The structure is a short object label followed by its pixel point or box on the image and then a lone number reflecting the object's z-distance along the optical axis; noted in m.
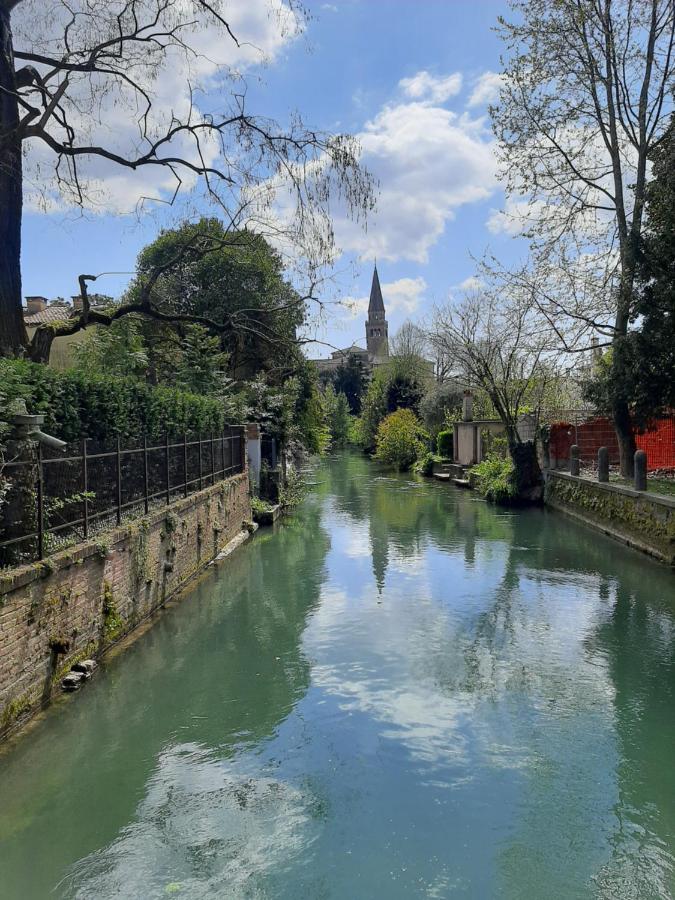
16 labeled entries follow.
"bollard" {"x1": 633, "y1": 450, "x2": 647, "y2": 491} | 13.56
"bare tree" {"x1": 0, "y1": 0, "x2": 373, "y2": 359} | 9.38
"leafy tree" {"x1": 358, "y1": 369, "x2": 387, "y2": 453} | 46.23
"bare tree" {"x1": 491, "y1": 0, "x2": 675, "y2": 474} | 15.37
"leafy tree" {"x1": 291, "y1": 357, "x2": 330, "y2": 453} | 23.69
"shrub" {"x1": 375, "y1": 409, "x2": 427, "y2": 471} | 35.94
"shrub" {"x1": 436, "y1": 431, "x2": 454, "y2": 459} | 32.03
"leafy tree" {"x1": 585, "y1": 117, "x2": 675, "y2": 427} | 13.08
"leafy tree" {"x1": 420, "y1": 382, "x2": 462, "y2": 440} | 35.16
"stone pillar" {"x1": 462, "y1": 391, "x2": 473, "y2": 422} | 30.36
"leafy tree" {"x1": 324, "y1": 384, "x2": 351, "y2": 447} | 55.26
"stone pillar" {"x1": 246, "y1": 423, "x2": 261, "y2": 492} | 18.23
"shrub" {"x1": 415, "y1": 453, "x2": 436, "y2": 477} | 32.50
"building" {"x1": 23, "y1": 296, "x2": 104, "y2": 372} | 24.95
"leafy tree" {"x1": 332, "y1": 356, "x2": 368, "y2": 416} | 65.56
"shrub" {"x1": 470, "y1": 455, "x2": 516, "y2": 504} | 21.52
